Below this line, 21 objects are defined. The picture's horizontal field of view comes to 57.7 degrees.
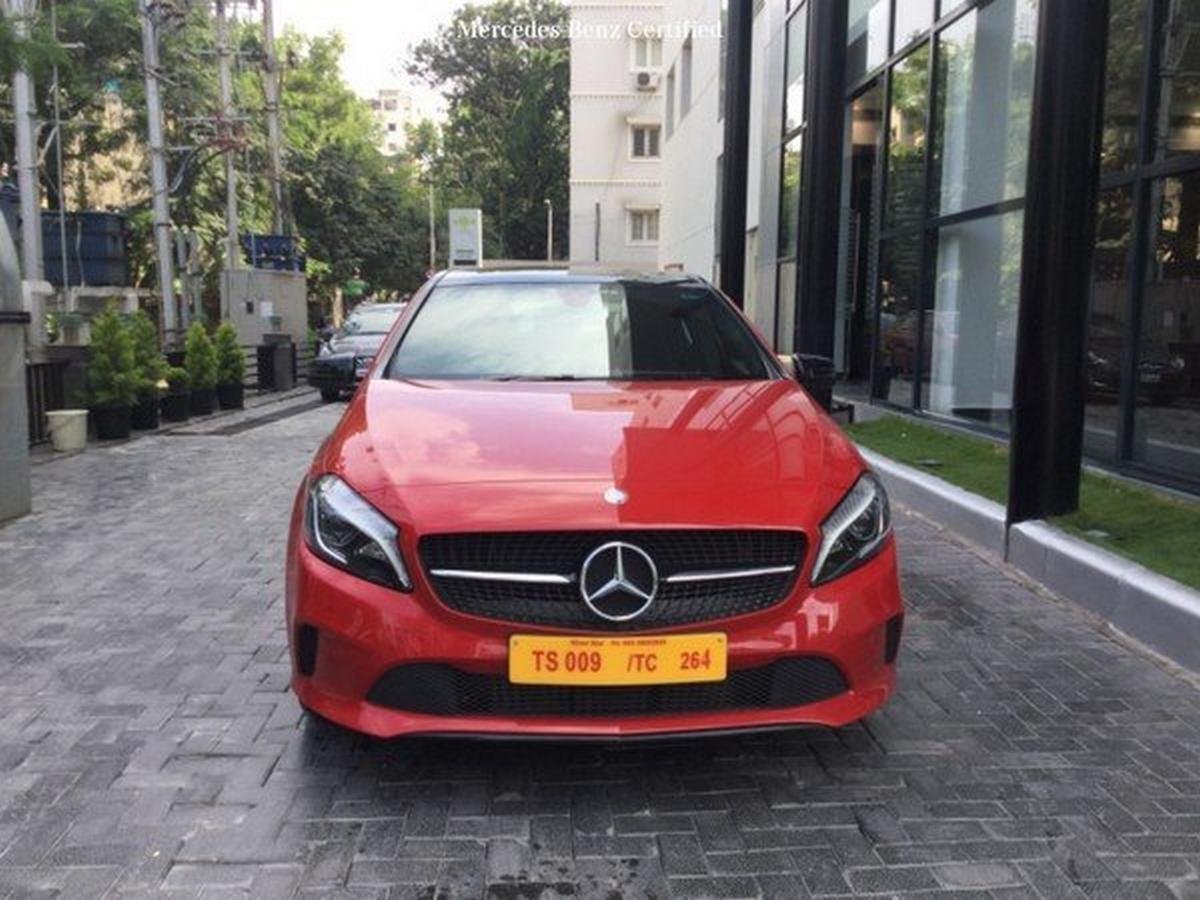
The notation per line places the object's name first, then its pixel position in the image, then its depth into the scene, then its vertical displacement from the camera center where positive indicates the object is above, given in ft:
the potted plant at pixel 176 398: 44.09 -3.60
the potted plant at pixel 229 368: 50.67 -2.71
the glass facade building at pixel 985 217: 23.76 +2.89
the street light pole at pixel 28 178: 45.01 +5.44
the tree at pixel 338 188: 129.29 +15.03
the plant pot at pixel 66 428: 34.94 -3.86
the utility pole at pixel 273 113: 79.15 +14.34
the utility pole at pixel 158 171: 58.23 +7.44
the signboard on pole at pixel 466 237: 120.57 +8.43
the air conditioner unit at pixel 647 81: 130.93 +28.12
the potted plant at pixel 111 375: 37.19 -2.26
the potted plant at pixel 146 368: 39.40 -2.14
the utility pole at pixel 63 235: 55.06 +3.76
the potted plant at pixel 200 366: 46.93 -2.43
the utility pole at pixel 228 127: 68.80 +11.53
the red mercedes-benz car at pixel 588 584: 9.79 -2.48
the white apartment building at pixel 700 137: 65.16 +13.54
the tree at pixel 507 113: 160.97 +30.65
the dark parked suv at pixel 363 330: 59.21 -1.09
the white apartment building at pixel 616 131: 131.85 +22.66
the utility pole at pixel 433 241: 204.03 +14.07
